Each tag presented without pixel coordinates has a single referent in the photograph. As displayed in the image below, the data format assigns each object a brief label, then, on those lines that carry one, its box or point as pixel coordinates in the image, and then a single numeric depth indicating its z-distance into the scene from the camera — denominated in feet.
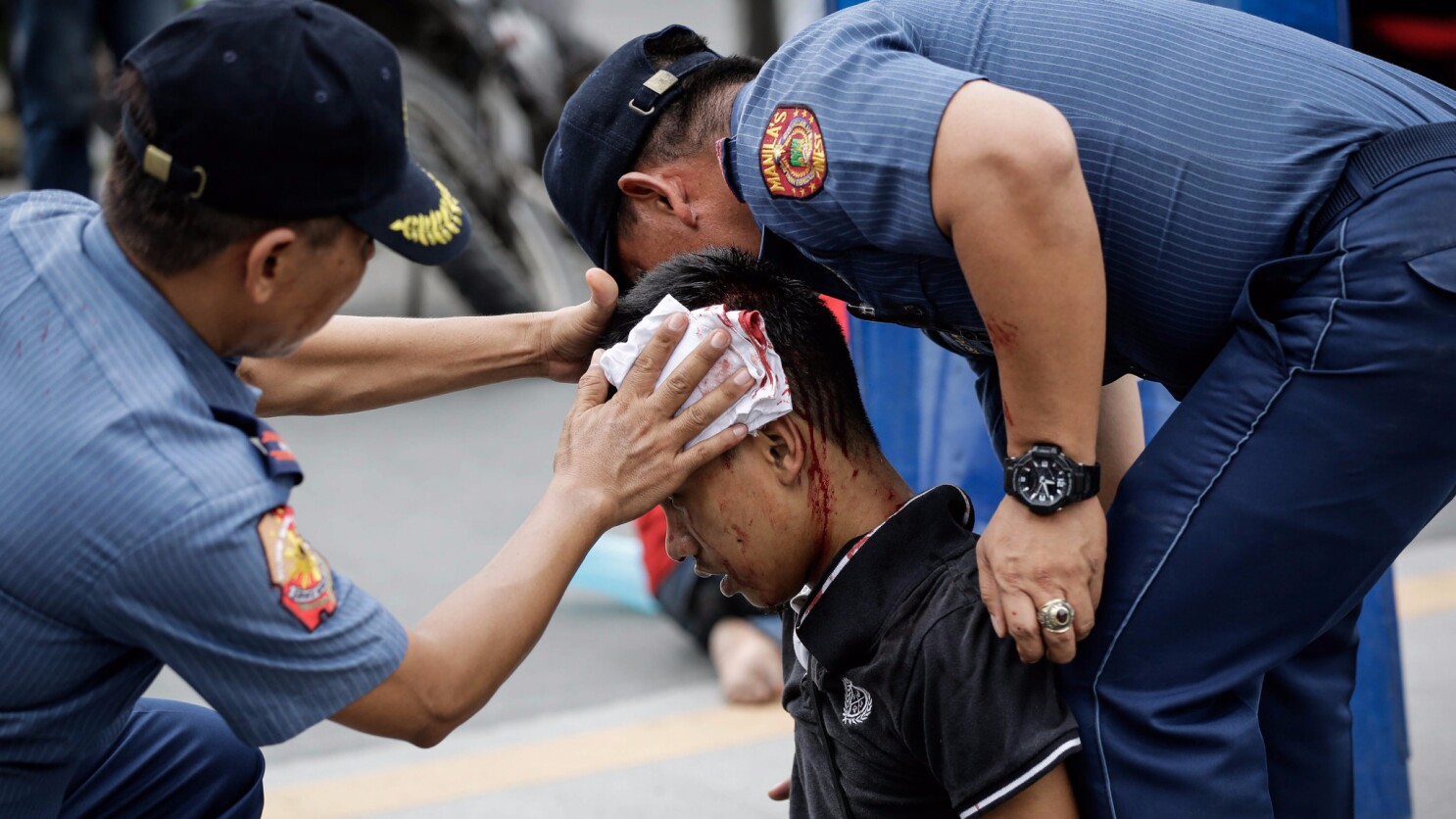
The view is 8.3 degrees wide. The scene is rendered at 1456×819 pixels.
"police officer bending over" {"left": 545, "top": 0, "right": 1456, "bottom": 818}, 25.14
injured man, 25.36
